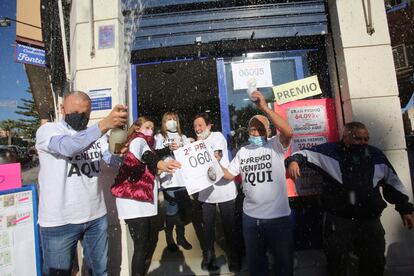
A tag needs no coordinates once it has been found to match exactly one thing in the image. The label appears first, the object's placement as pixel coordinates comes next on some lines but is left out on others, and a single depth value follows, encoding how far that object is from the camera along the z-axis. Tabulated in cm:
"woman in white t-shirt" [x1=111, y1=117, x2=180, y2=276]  300
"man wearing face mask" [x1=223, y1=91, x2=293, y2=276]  257
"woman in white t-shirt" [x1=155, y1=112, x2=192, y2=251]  392
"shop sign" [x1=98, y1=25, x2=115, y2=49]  402
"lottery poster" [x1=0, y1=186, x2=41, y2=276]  267
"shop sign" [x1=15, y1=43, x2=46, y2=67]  986
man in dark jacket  279
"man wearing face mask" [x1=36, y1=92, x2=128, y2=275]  255
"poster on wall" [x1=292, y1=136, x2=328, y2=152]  393
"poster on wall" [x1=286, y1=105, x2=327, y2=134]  396
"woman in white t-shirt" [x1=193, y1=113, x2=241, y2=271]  355
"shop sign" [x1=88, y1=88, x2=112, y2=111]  389
